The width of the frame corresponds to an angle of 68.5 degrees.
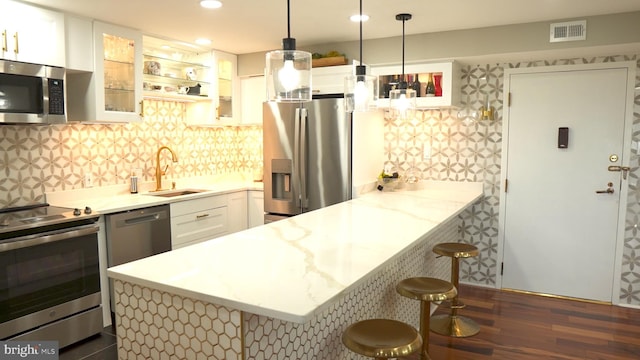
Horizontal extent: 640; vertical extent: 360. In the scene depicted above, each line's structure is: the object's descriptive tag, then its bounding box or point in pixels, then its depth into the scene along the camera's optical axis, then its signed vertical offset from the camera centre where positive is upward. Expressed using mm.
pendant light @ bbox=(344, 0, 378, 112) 2604 +290
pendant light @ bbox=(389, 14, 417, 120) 2979 +276
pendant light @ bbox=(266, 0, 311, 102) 1963 +291
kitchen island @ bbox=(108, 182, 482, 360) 1603 -511
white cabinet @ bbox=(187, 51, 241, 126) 4746 +455
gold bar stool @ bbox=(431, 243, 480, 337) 3383 -1315
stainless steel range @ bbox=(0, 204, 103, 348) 2809 -853
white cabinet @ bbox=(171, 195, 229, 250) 3998 -702
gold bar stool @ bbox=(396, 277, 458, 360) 2500 -804
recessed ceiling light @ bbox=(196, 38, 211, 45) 4332 +938
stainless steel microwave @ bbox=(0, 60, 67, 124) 2957 +314
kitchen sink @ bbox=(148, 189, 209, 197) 4344 -479
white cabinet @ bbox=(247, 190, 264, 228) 4812 -673
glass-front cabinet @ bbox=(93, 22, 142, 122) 3578 +546
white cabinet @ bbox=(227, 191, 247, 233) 4645 -689
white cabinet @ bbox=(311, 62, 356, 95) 4238 +587
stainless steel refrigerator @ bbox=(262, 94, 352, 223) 4207 -123
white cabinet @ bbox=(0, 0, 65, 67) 2975 +709
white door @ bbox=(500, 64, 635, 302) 3996 -316
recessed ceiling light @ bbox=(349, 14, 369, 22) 3483 +937
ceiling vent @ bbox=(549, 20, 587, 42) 3504 +843
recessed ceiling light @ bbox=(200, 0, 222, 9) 3091 +925
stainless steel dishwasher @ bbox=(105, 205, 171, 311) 3420 -709
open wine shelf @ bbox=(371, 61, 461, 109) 4094 +573
